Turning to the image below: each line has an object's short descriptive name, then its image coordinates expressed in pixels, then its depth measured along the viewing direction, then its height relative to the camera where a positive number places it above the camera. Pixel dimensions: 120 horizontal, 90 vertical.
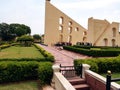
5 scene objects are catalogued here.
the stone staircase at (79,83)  3.77 -1.76
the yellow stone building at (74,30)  18.81 +3.34
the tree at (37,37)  43.11 +3.31
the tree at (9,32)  33.67 +4.68
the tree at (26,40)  20.28 +0.85
